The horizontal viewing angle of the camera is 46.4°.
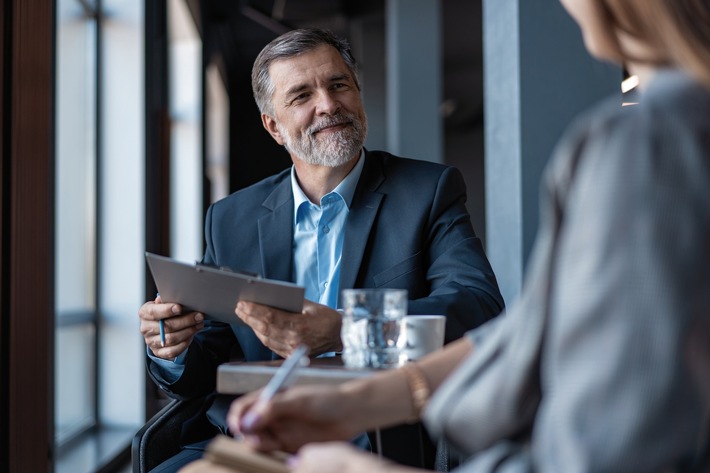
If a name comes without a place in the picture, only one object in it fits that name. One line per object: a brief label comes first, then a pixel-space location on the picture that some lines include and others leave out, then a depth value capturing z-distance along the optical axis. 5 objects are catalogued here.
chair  2.02
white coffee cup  1.51
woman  0.75
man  2.09
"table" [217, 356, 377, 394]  1.28
